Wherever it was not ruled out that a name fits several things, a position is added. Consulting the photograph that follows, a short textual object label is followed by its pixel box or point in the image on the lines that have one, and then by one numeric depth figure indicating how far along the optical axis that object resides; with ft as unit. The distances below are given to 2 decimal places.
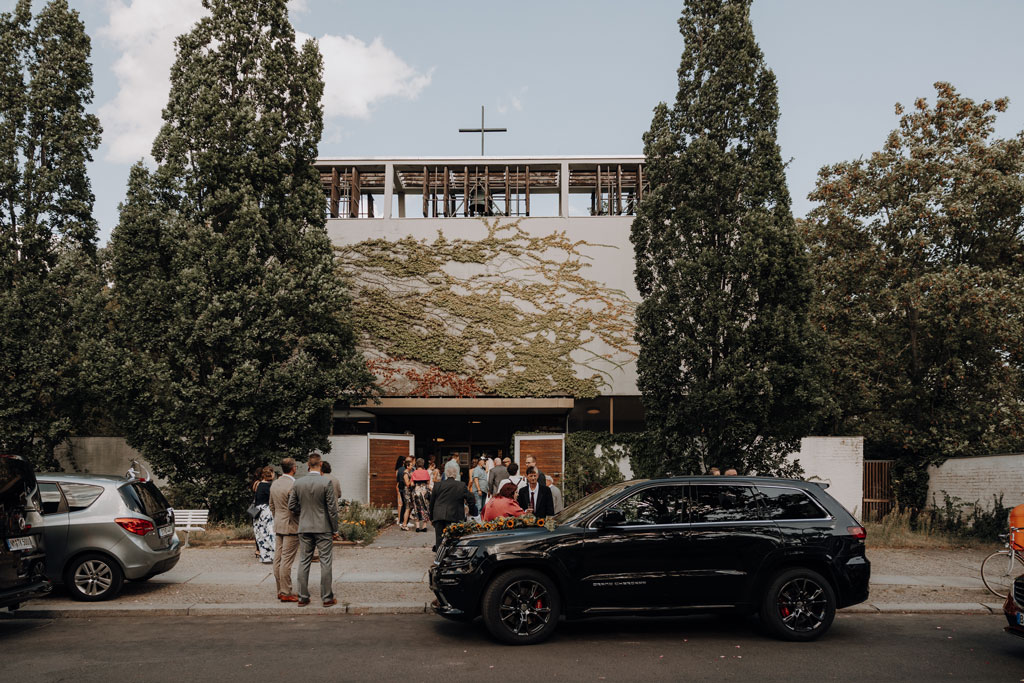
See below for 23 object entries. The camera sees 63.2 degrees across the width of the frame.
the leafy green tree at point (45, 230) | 59.52
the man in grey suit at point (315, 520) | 32.45
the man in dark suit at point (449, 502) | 43.45
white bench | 48.98
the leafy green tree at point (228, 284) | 57.11
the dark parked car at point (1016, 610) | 24.40
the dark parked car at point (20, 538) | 27.07
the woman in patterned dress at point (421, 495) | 61.31
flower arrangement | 29.25
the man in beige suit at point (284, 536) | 33.51
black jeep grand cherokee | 26.94
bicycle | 36.73
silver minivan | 33.32
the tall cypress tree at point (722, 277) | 56.85
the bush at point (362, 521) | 52.37
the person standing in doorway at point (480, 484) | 62.69
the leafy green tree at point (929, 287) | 67.51
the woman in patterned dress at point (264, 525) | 43.60
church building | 83.76
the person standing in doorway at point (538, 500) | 44.37
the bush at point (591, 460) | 74.18
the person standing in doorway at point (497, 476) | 53.72
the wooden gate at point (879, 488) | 73.87
